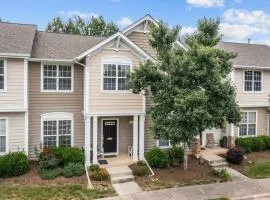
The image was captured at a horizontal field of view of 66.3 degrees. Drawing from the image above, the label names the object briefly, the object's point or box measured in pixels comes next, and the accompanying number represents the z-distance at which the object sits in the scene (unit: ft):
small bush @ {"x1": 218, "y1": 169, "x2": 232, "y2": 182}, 38.11
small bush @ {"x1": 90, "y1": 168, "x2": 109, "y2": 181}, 36.18
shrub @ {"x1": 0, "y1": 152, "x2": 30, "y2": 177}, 35.69
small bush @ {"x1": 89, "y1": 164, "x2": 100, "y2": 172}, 38.14
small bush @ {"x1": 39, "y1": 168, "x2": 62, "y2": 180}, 35.73
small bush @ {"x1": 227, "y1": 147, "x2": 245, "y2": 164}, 43.76
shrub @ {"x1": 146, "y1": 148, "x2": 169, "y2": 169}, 40.32
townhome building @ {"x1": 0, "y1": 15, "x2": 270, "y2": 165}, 38.75
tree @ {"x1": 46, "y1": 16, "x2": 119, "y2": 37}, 105.27
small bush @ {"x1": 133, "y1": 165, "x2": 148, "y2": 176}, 37.67
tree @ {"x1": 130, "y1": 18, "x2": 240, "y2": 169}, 33.64
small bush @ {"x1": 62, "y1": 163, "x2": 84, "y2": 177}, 36.60
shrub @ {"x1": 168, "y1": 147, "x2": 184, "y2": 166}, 41.92
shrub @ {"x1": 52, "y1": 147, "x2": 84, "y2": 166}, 38.82
